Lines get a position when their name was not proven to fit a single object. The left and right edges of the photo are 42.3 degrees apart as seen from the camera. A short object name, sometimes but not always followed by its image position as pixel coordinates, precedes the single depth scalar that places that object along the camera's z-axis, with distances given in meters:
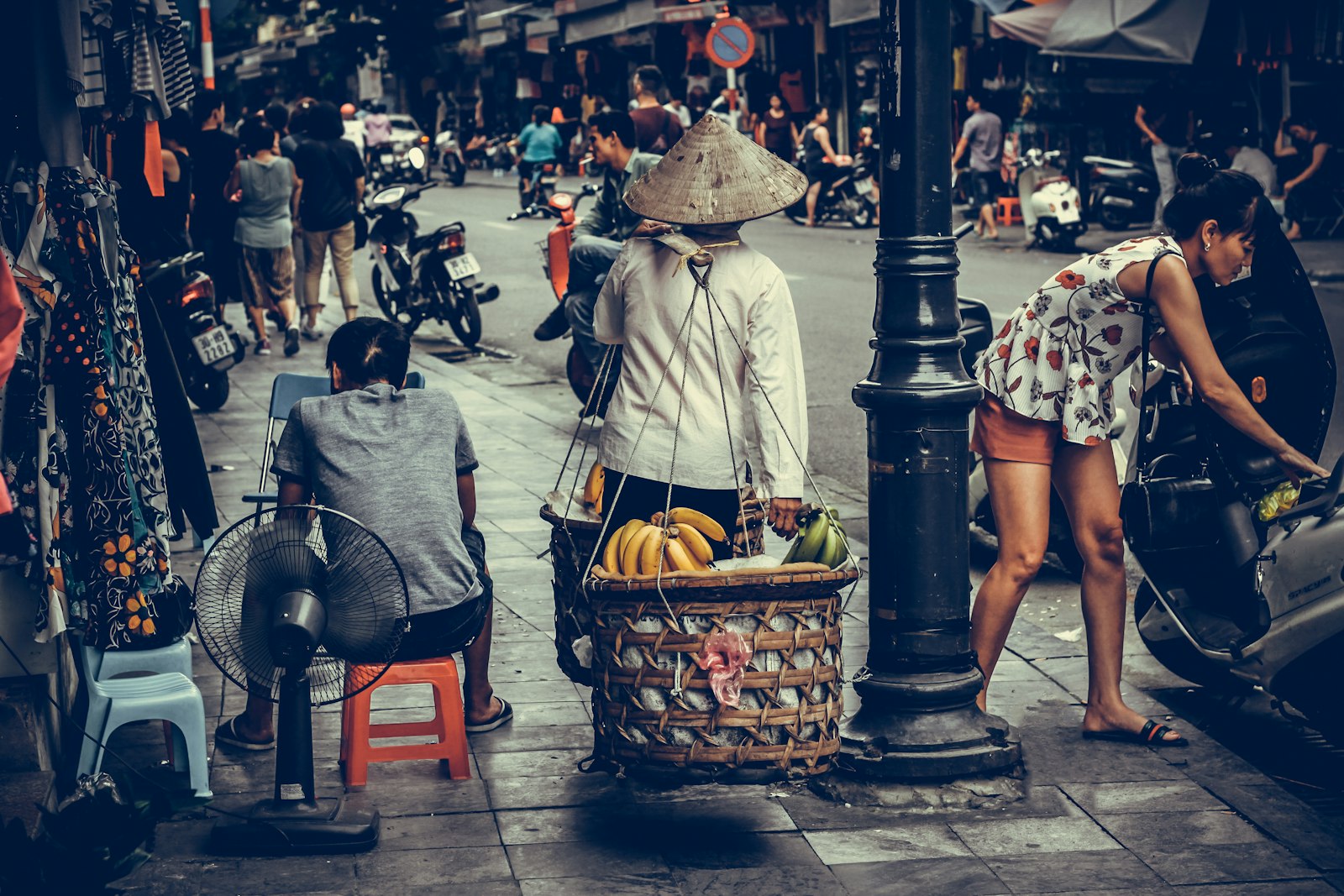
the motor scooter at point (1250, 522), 4.80
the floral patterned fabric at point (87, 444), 4.51
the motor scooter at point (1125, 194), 20.42
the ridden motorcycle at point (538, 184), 30.66
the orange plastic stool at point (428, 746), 4.58
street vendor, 4.52
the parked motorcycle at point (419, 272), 13.38
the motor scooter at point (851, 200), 24.34
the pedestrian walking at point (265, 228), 12.61
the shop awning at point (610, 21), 36.56
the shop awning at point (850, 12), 28.50
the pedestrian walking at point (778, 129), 30.61
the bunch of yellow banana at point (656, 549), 4.29
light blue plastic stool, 4.45
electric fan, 4.00
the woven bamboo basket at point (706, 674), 3.98
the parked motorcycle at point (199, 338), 9.78
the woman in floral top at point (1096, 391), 4.72
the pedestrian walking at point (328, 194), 13.12
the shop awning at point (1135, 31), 19.64
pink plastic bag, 3.97
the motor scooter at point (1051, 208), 19.95
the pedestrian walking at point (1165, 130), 19.88
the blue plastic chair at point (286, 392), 5.88
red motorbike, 10.00
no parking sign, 24.73
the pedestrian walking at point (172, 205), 9.54
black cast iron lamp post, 4.50
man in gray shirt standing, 23.20
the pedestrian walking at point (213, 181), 12.09
